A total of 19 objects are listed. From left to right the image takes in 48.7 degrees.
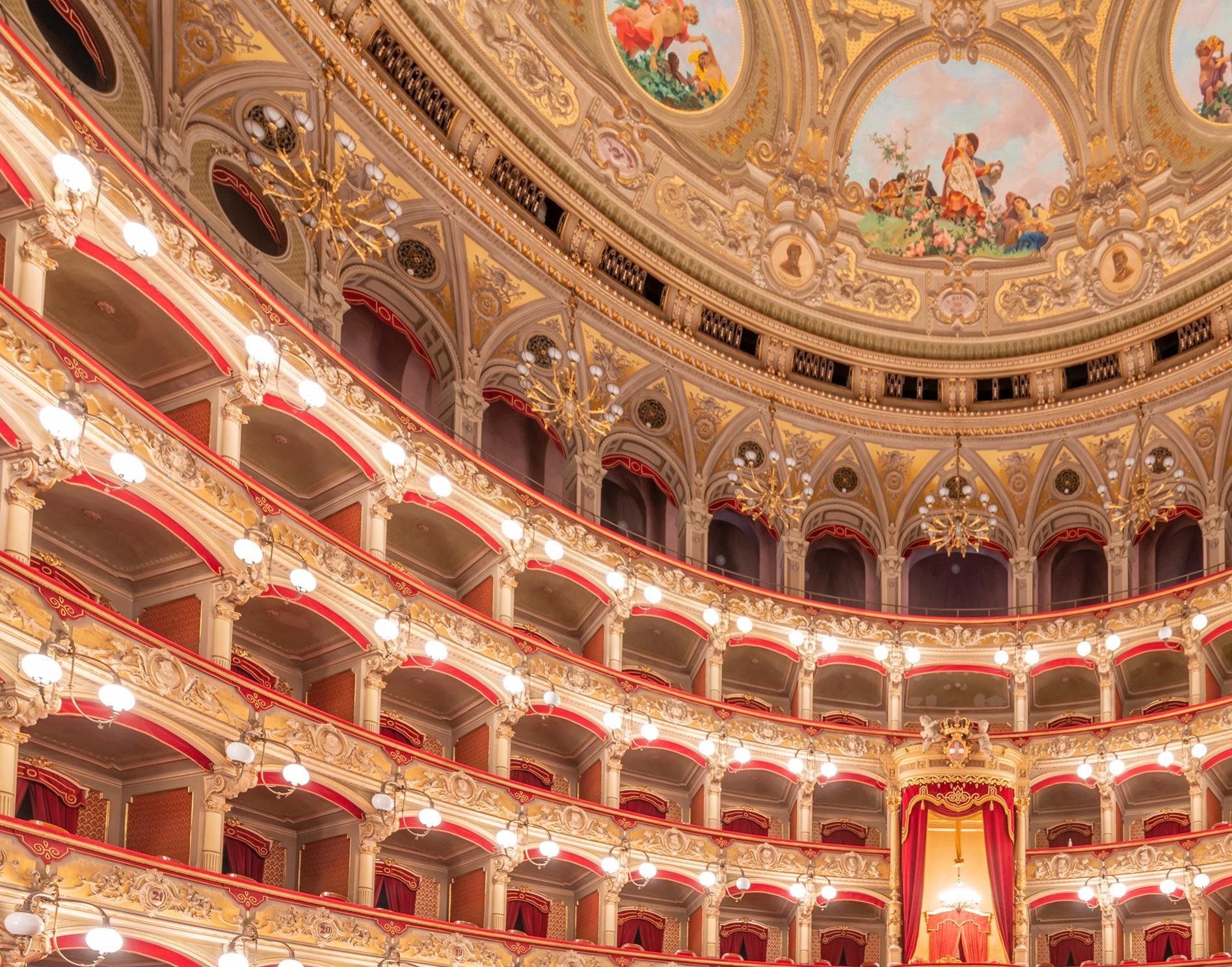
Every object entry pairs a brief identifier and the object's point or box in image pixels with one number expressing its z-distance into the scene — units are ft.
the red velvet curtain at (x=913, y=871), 106.83
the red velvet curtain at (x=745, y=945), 115.96
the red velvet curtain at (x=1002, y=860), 105.81
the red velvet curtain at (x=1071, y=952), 116.06
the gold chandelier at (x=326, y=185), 91.30
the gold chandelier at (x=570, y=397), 112.47
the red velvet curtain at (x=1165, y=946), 112.37
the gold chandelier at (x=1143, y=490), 123.75
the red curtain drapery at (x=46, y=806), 71.31
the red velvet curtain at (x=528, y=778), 107.55
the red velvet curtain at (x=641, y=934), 110.93
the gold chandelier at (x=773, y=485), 126.52
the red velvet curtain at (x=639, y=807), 116.06
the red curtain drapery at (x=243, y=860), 82.48
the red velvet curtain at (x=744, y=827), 121.39
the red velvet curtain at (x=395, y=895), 92.89
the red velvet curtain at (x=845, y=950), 119.34
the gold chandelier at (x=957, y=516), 128.57
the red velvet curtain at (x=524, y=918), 103.05
